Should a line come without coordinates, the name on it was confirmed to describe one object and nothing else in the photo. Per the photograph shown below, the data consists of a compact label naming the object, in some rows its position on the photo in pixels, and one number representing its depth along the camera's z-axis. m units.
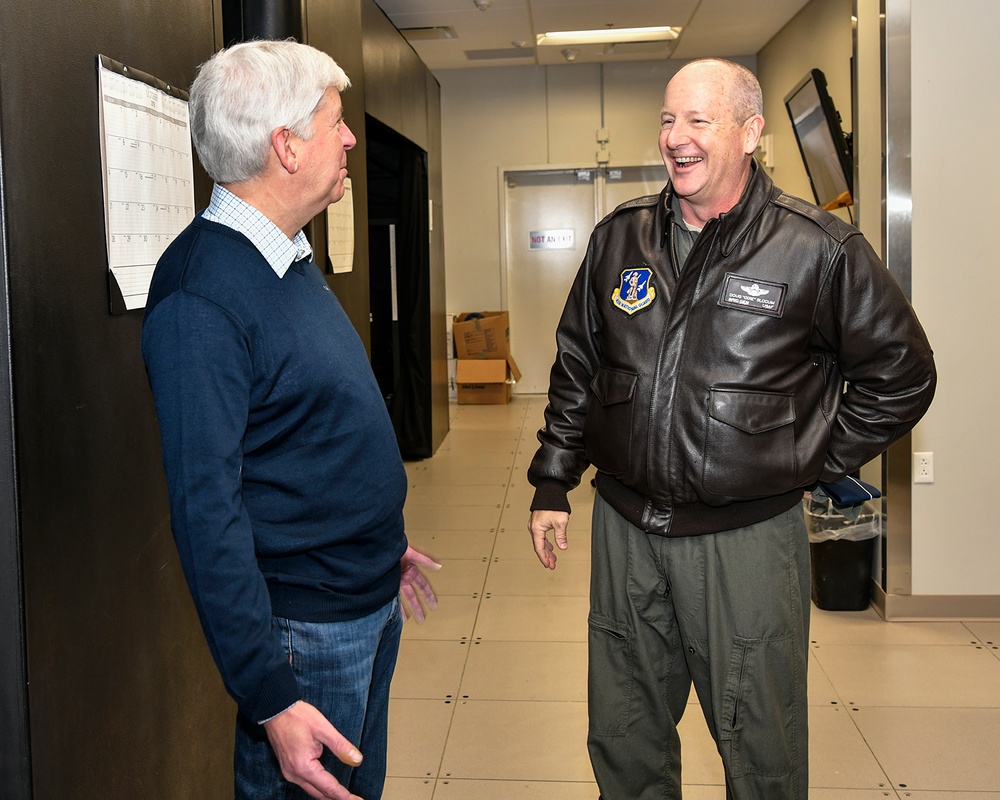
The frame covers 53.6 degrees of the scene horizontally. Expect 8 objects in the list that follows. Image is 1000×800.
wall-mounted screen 4.69
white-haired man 1.29
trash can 3.90
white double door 10.13
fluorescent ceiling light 8.33
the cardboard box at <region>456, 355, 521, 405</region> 9.56
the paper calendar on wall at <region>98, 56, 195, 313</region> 1.74
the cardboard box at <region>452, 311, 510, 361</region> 9.37
